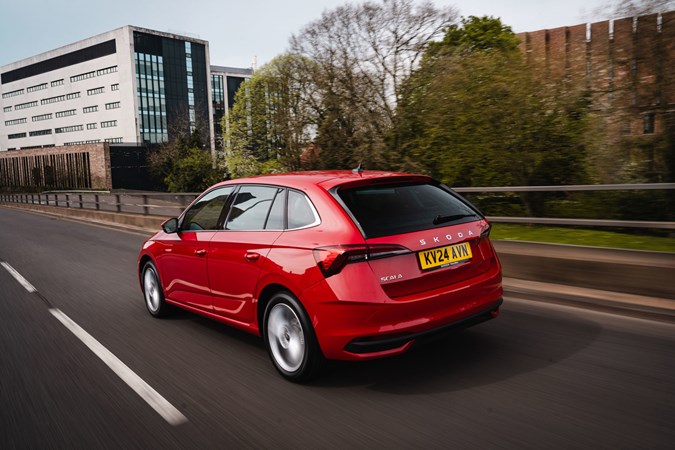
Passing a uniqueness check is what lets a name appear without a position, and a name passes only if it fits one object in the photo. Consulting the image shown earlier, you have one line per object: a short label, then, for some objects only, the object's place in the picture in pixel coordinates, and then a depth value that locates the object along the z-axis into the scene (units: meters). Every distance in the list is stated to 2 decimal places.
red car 3.72
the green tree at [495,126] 13.83
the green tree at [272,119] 27.74
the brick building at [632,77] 11.45
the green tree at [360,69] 23.88
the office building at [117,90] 89.88
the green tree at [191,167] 59.19
